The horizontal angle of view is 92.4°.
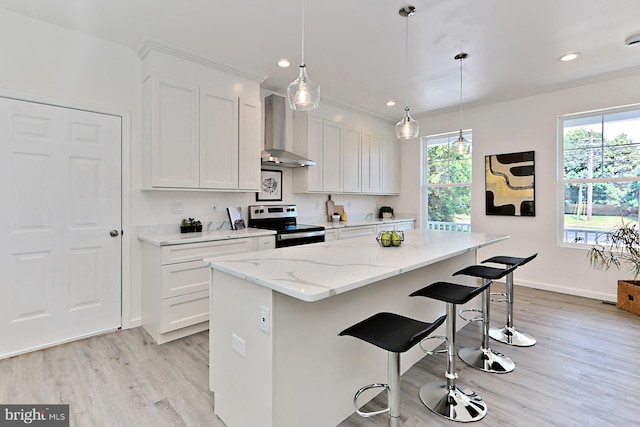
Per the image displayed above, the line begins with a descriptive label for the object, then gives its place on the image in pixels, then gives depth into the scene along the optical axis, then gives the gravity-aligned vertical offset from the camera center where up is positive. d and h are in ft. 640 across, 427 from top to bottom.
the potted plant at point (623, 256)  11.39 -1.80
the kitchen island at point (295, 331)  4.73 -2.08
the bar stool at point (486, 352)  7.68 -3.75
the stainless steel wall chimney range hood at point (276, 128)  13.29 +3.61
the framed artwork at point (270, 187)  13.53 +1.10
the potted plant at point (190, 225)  10.71 -0.53
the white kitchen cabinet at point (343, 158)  14.52 +2.85
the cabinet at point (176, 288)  8.89 -2.35
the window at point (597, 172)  12.57 +1.75
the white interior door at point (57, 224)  8.19 -0.42
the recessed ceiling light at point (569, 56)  10.36 +5.34
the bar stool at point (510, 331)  9.00 -3.66
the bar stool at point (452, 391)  5.92 -3.79
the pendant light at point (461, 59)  10.36 +5.29
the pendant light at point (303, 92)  6.40 +2.51
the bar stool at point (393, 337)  4.29 -1.84
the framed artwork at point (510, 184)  14.79 +1.40
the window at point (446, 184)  17.33 +1.62
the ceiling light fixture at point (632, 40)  9.14 +5.24
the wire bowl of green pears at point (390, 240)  7.95 -0.74
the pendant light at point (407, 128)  9.01 +2.47
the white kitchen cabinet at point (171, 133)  9.54 +2.49
